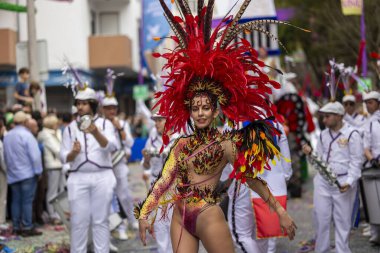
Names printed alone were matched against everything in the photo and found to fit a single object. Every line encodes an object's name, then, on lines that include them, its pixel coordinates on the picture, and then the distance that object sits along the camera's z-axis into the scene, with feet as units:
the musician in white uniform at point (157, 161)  40.21
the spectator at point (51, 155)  60.07
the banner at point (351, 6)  56.84
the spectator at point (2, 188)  54.21
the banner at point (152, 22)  96.35
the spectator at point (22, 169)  53.53
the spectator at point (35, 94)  66.36
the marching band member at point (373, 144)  45.08
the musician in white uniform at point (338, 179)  40.13
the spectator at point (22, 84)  67.51
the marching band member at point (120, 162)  52.13
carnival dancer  25.24
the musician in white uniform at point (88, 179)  39.91
